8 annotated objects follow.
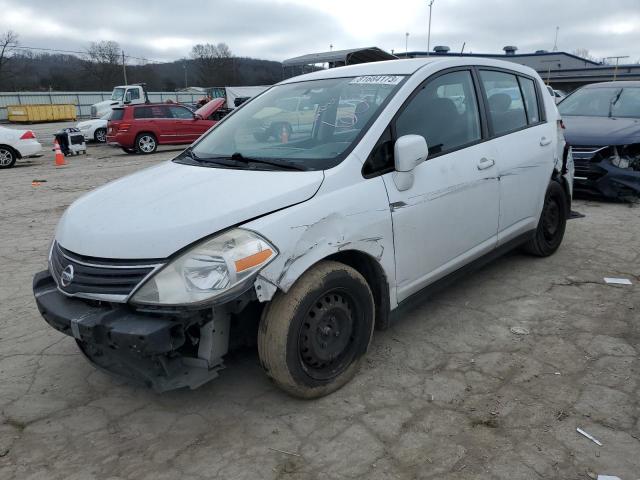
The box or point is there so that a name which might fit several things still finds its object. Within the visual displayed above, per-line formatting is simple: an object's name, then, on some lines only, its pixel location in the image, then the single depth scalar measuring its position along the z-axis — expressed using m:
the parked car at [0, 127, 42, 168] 13.84
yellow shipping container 38.56
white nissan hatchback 2.31
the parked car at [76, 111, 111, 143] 19.94
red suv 15.86
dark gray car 6.86
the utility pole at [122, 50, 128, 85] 57.43
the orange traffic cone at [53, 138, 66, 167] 14.12
